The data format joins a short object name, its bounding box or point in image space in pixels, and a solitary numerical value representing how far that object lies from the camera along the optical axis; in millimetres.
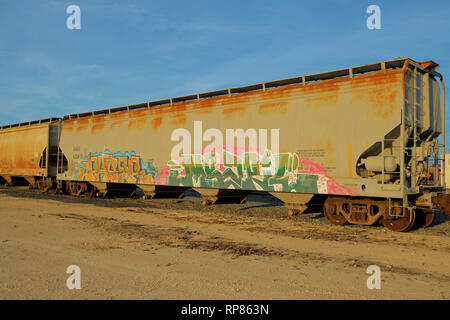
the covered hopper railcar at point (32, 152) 19828
